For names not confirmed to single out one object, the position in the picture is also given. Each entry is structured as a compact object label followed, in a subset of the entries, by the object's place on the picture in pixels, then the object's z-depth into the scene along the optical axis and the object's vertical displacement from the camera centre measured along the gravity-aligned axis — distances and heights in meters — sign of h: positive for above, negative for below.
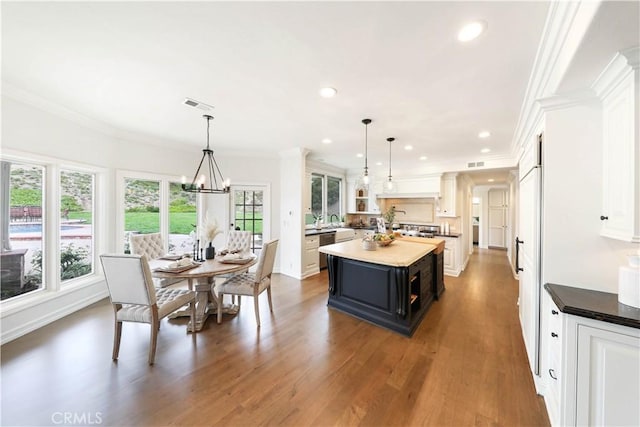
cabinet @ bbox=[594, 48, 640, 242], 1.20 +0.37
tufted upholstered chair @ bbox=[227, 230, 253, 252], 4.00 -0.49
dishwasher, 5.43 -0.69
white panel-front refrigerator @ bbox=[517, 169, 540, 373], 1.90 -0.49
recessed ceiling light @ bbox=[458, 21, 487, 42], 1.45 +1.18
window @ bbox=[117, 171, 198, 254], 3.95 +0.06
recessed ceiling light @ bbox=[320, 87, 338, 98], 2.27 +1.21
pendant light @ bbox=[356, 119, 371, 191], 3.09 +1.22
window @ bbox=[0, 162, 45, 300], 2.62 -0.22
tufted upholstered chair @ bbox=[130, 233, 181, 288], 3.44 -0.54
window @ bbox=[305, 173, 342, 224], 6.28 +0.41
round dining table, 2.59 -0.70
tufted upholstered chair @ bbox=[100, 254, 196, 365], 2.15 -0.78
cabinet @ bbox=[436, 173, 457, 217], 5.55 +0.40
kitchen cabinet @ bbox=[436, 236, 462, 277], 5.14 -0.97
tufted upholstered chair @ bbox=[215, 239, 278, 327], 2.90 -0.92
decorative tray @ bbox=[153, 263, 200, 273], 2.59 -0.65
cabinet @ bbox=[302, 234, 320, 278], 4.91 -0.98
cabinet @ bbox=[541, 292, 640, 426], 1.17 -0.86
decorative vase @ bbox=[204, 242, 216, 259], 3.20 -0.57
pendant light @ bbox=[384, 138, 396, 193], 4.17 +0.47
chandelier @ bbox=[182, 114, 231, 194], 4.88 +0.81
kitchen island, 2.69 -0.93
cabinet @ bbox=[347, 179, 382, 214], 6.60 +0.39
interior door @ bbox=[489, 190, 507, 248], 8.33 -0.23
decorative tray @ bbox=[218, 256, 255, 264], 2.98 -0.63
